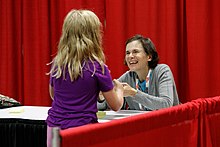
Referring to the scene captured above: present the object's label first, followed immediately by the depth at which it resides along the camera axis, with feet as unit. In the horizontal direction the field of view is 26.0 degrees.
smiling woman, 11.92
